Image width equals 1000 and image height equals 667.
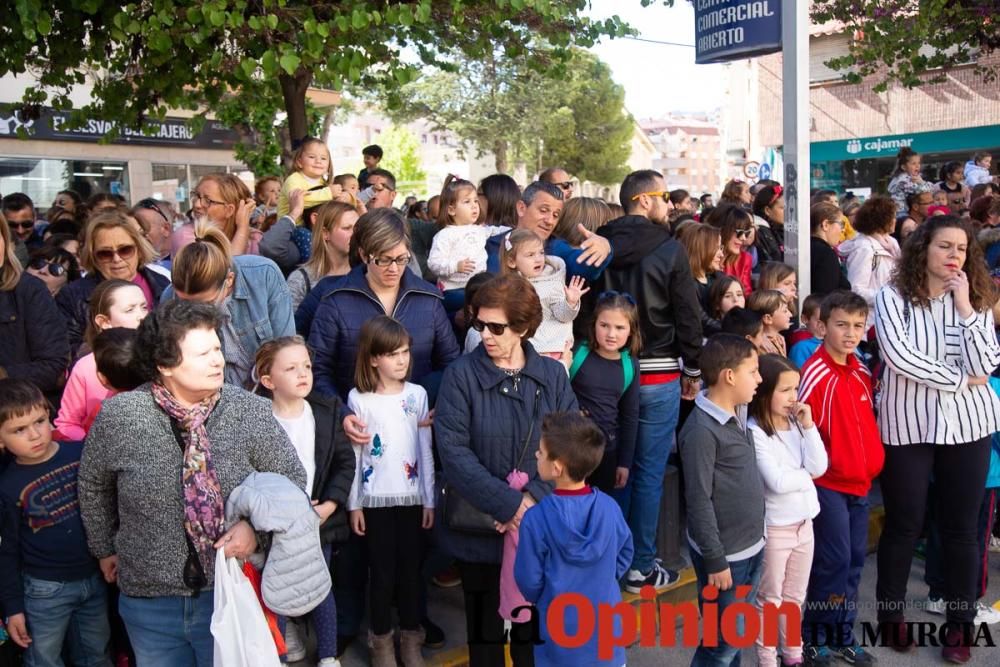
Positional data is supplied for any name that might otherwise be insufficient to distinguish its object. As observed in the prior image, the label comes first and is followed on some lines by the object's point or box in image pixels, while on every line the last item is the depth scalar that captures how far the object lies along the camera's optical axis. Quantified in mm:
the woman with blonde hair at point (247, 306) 4234
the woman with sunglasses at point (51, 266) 5320
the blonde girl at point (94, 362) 3775
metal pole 5344
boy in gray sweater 3891
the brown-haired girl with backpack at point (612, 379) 4598
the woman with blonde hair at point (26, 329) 4215
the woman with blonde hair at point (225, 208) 5109
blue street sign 5453
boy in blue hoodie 3283
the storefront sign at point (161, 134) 18734
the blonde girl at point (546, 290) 4562
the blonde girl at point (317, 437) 3809
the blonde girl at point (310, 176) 6129
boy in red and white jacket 4484
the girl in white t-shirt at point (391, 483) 4090
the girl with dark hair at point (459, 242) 5406
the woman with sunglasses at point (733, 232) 6516
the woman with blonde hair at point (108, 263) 4555
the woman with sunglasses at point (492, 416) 3742
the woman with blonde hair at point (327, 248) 4934
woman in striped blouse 4457
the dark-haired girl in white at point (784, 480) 4199
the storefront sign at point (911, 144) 24891
